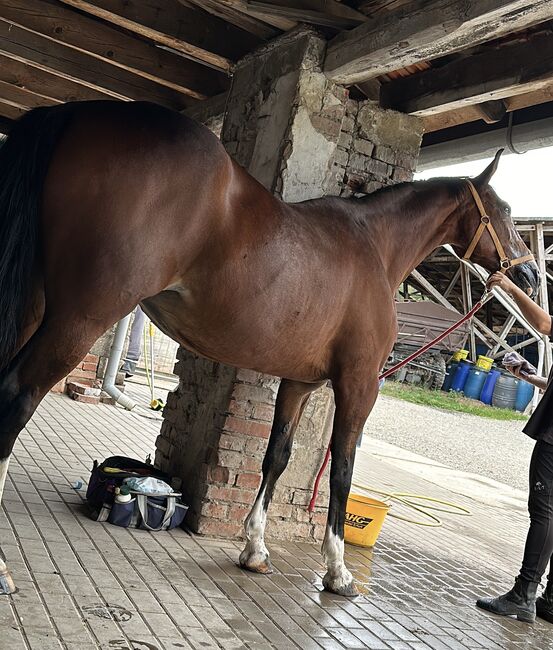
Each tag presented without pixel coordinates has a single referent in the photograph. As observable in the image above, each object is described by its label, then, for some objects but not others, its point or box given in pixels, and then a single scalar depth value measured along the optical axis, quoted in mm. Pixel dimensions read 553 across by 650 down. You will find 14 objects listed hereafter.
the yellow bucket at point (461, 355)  20969
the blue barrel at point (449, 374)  21688
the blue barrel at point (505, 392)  20141
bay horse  2697
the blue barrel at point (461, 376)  20875
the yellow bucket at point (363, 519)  4941
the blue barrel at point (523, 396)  20312
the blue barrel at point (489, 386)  20219
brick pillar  4445
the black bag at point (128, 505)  4082
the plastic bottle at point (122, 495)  4047
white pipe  8867
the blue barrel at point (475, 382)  20328
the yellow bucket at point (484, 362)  20141
